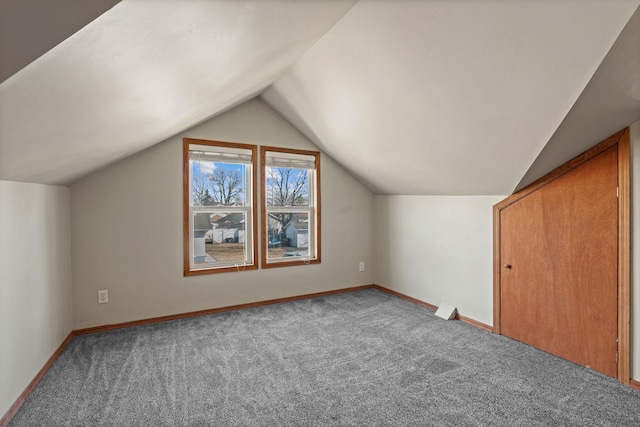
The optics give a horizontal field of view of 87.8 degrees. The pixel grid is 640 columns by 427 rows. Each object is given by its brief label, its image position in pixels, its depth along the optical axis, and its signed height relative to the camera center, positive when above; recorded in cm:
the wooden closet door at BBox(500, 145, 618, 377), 233 -47
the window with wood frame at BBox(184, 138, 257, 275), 362 +3
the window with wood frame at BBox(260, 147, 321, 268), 405 +3
